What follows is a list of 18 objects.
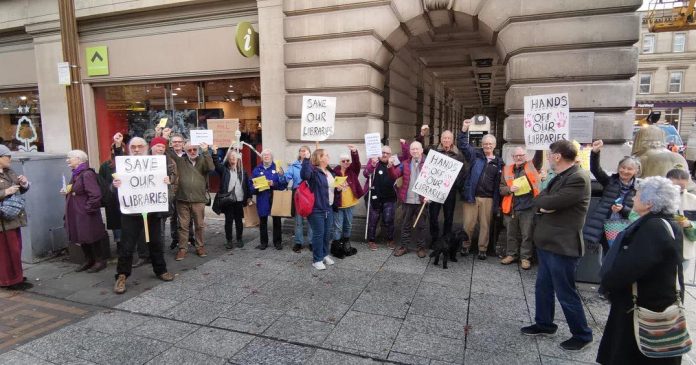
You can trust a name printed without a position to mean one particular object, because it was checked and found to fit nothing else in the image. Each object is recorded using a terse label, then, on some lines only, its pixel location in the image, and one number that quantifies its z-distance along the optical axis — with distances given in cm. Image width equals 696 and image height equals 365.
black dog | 636
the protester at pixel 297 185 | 725
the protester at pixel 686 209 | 396
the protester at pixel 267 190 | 727
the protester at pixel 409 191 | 693
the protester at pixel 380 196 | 718
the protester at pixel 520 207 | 625
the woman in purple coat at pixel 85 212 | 595
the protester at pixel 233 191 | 719
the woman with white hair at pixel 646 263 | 268
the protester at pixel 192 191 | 670
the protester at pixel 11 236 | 542
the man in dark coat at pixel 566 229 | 379
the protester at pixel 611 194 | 521
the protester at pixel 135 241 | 545
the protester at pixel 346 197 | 700
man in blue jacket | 666
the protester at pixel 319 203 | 625
